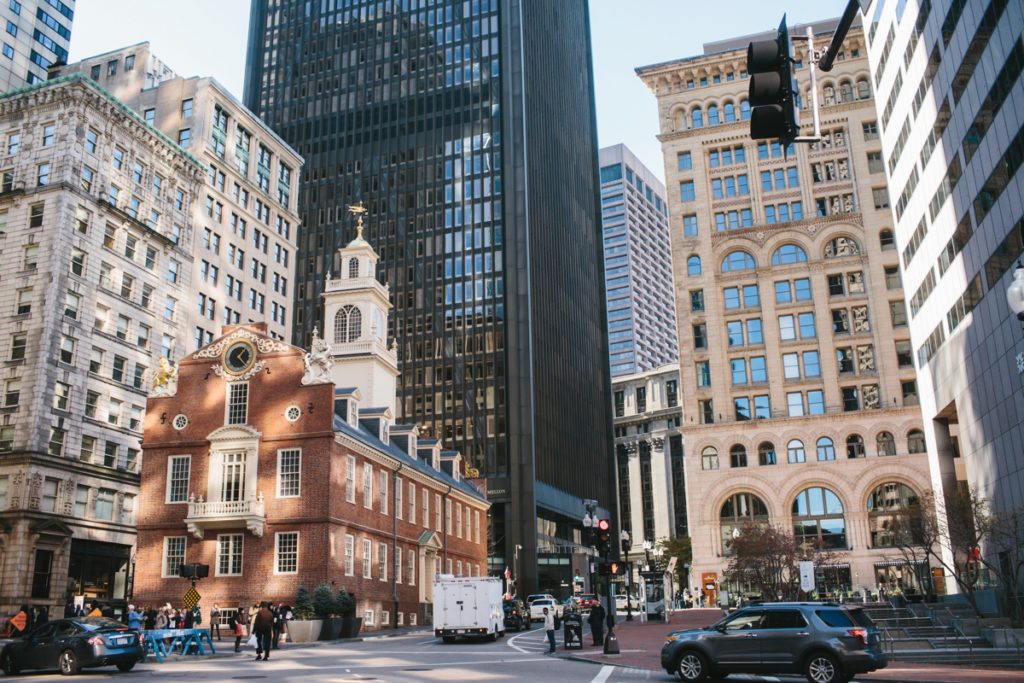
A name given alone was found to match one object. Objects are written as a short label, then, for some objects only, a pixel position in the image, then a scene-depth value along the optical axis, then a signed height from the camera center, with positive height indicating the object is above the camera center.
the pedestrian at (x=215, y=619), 45.08 -1.16
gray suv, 19.38 -1.43
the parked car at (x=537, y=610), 68.75 -1.82
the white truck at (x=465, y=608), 39.50 -0.85
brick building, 47.53 +5.77
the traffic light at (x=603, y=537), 29.35 +1.44
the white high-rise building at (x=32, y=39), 88.44 +54.80
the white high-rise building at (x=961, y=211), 37.75 +16.90
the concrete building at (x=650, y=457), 181.88 +24.47
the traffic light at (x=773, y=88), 8.48 +4.39
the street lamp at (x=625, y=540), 39.53 +1.79
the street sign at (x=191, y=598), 38.59 -0.09
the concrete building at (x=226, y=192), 79.75 +37.00
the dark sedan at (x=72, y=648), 24.23 -1.24
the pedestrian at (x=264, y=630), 29.81 -1.15
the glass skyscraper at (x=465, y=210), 113.62 +49.89
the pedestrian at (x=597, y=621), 34.28 -1.36
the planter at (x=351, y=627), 44.10 -1.69
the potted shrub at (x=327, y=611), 42.47 -0.87
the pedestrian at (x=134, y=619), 35.25 -0.81
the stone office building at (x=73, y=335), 58.19 +17.81
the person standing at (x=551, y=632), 30.77 -1.55
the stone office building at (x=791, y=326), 78.25 +22.26
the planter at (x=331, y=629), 42.31 -1.68
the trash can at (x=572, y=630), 33.22 -1.62
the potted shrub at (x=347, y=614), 43.97 -1.08
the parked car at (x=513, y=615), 52.12 -1.64
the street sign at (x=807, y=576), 45.72 +0.02
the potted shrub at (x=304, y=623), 41.05 -1.32
